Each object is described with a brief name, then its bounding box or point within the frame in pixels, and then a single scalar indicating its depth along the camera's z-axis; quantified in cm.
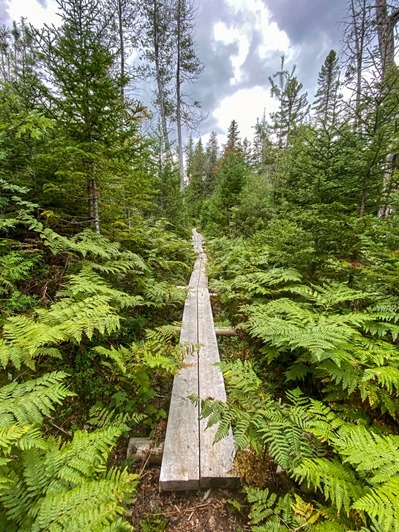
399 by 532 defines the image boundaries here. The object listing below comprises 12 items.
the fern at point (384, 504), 109
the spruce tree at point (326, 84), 1626
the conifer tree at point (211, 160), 3055
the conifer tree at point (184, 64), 1375
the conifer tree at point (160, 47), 1227
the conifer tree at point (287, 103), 1265
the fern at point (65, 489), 122
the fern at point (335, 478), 136
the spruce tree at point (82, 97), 339
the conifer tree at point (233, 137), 2575
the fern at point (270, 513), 146
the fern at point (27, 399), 152
